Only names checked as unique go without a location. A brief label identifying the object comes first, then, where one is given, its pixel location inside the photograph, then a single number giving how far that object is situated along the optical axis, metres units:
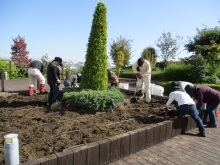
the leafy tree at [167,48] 30.00
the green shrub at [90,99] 5.56
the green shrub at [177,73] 14.11
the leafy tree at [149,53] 27.73
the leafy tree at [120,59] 21.47
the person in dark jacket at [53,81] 6.16
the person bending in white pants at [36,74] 7.93
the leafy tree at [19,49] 27.77
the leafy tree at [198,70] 13.33
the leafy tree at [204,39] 22.40
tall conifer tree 6.43
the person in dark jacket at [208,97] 5.32
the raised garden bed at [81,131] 3.31
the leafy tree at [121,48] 28.59
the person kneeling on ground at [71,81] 8.55
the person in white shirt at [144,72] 7.21
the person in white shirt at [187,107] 4.96
